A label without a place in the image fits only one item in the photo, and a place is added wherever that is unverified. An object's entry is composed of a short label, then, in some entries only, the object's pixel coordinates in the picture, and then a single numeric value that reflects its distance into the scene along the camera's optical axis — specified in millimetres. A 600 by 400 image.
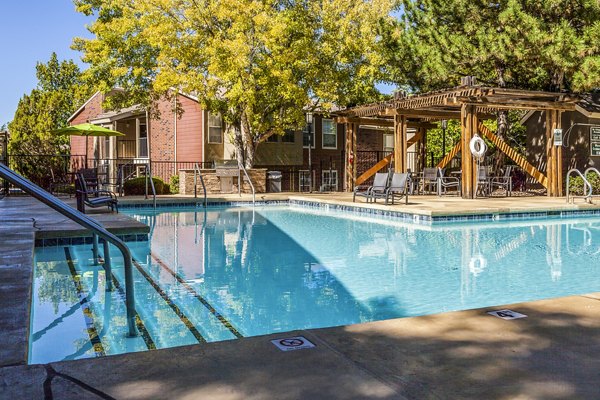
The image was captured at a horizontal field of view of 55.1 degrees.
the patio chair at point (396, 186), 13008
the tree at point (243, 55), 16719
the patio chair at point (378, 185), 13570
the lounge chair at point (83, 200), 8703
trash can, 19969
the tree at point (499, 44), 14812
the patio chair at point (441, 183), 17264
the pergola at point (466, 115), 14729
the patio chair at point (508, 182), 16859
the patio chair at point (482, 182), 16422
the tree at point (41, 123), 27031
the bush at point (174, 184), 20062
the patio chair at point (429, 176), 18047
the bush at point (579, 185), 17688
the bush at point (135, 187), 17641
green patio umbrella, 16828
